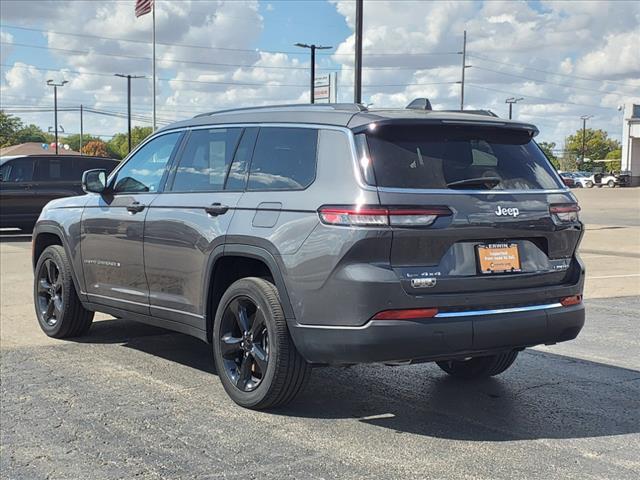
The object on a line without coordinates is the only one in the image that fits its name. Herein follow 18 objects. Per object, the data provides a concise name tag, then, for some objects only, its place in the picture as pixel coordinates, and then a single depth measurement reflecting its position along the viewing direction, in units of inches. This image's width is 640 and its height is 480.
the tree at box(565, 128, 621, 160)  5260.8
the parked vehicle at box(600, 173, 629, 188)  2650.1
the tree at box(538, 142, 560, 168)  5482.3
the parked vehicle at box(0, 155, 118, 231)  684.7
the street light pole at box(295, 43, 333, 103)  1575.5
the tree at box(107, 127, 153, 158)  4616.1
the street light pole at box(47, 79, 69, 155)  2659.9
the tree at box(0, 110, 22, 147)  4040.4
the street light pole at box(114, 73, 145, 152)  2234.5
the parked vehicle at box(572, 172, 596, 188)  2807.6
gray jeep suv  161.8
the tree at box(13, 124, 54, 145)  4473.2
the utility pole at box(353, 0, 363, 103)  673.0
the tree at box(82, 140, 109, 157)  4431.6
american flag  1509.6
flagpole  1667.8
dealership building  2679.6
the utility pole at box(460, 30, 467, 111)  1943.8
